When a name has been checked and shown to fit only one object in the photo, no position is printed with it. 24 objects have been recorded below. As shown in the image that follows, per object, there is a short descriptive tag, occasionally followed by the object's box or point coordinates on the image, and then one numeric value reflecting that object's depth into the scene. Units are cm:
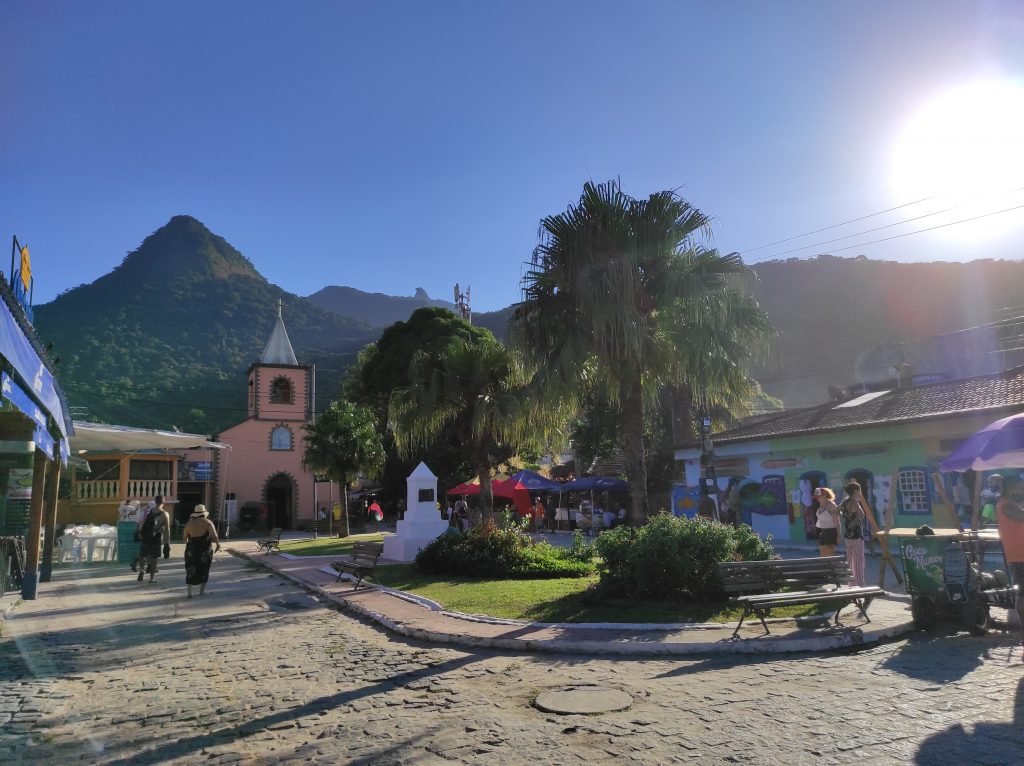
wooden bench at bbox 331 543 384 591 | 1280
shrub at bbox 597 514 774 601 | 952
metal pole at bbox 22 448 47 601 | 1242
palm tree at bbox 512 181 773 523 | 1122
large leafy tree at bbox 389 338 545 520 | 1708
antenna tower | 5556
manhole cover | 532
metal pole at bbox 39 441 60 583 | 1489
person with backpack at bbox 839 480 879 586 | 1013
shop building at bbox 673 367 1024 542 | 1817
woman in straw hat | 1177
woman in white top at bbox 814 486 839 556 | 1091
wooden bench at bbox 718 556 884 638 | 771
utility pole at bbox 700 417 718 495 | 2111
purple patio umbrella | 864
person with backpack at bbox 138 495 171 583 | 1502
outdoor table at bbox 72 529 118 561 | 1972
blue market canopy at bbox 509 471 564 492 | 3070
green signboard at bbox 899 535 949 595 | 780
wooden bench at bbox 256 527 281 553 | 2309
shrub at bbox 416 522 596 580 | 1377
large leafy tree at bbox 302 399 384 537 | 3147
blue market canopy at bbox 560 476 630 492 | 2948
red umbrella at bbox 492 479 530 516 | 3182
